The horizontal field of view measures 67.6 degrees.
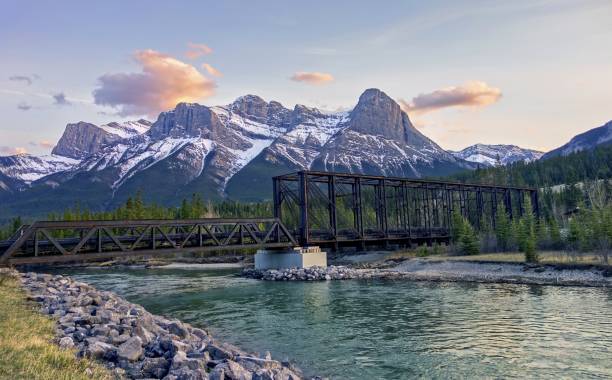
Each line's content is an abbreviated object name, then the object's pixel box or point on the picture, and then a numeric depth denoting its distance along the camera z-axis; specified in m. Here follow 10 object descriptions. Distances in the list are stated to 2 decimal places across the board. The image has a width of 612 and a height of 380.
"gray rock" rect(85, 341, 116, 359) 11.88
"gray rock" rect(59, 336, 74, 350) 12.37
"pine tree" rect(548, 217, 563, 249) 56.34
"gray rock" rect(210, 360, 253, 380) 11.04
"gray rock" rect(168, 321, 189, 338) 17.19
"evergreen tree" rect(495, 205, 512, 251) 62.47
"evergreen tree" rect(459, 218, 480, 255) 61.66
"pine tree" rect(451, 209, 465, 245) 66.86
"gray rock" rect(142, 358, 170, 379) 11.23
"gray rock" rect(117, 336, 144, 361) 11.98
